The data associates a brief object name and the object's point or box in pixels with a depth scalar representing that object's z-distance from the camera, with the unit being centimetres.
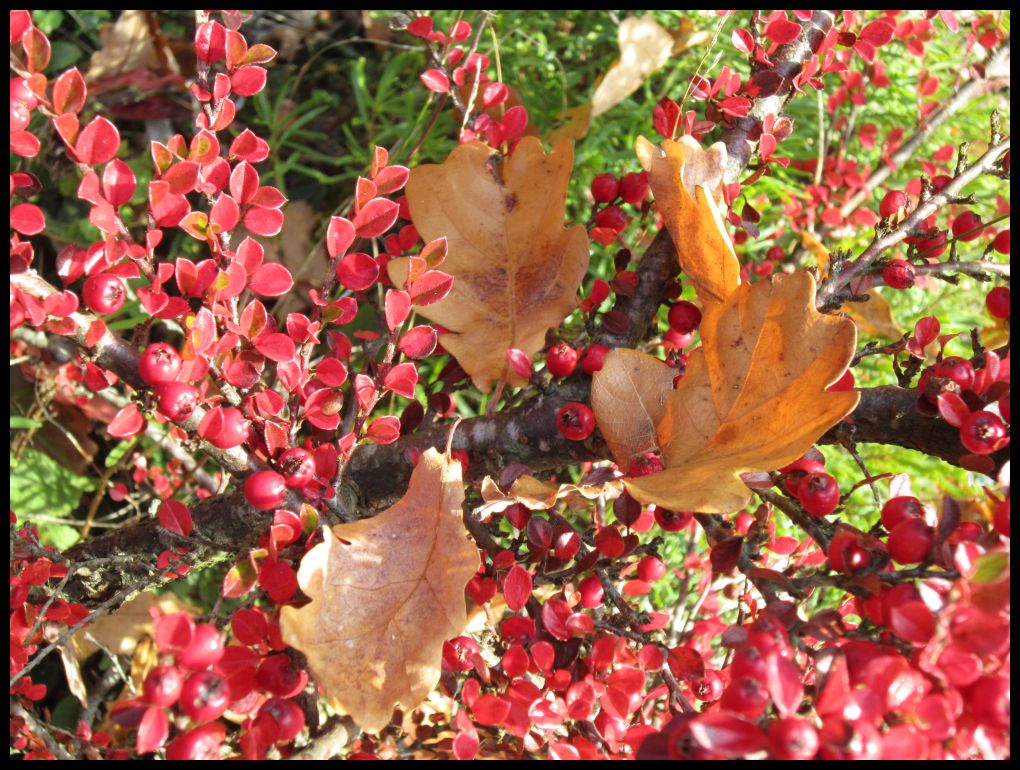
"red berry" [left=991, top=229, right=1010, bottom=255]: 21
